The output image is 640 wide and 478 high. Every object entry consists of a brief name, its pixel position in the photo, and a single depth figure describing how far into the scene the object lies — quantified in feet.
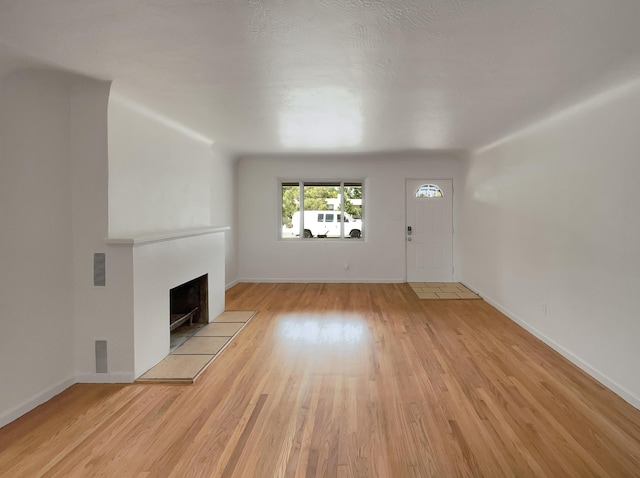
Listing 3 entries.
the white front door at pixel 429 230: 24.00
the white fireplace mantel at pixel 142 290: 9.87
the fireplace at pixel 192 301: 15.10
